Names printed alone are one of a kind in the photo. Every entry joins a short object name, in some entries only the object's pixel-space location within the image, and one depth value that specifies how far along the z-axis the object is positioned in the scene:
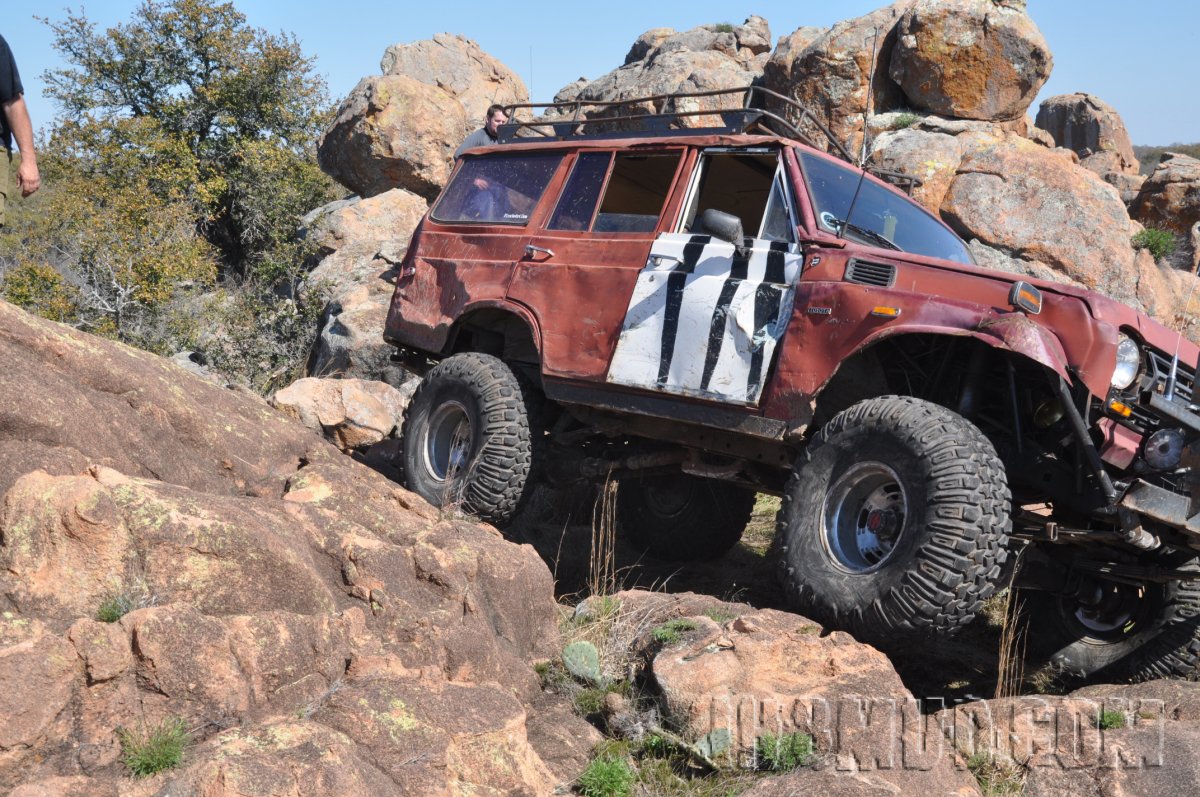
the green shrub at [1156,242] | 14.80
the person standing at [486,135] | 7.78
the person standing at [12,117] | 5.00
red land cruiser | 4.48
